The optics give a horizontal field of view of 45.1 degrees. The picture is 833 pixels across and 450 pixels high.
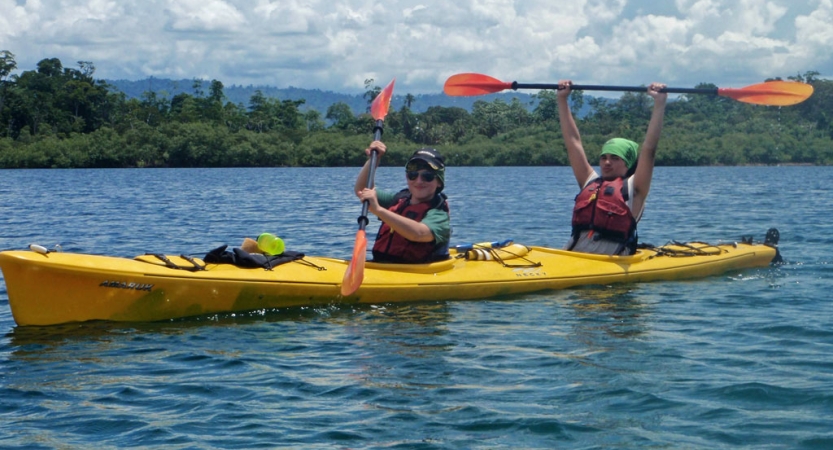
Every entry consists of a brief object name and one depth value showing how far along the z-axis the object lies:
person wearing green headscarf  7.75
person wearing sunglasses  7.12
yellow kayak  6.26
